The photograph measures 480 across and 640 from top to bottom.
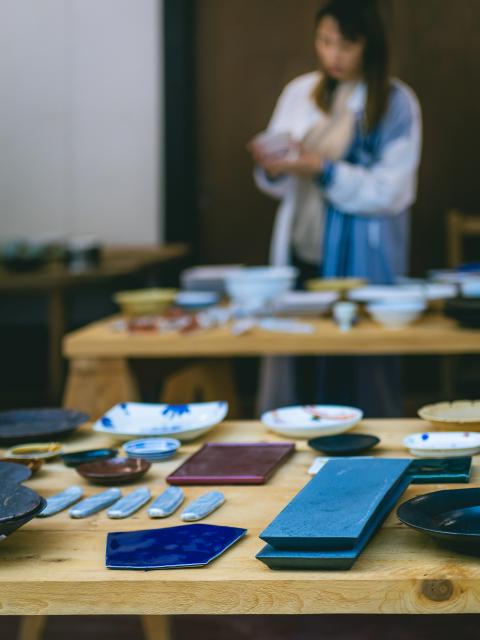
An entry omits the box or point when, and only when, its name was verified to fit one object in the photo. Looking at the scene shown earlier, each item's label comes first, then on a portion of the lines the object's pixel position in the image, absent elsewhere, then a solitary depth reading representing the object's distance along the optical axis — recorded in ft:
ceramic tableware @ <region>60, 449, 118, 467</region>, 8.35
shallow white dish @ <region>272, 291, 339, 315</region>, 13.25
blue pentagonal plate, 6.82
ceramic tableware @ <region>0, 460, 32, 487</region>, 7.58
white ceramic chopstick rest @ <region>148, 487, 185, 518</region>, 7.39
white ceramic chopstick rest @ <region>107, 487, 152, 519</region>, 7.43
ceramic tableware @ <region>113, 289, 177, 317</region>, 14.19
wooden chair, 22.75
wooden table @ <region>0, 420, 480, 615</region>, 6.60
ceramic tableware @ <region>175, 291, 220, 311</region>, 14.22
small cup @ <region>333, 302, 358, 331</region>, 12.43
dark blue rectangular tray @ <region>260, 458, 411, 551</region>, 6.76
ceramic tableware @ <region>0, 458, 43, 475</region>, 8.22
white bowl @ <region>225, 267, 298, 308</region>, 14.00
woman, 15.67
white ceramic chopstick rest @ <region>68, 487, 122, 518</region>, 7.47
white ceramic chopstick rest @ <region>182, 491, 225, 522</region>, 7.33
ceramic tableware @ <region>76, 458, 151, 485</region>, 7.93
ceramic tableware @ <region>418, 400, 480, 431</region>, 8.66
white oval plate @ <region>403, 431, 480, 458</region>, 8.16
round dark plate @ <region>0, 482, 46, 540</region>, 6.94
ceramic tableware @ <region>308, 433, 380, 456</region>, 8.32
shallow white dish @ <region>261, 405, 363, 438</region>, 8.75
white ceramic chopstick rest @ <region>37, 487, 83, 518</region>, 7.52
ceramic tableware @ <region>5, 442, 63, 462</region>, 8.48
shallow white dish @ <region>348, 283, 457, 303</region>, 12.81
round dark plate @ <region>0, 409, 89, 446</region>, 8.90
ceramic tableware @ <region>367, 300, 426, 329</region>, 12.35
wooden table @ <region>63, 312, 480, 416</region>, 11.97
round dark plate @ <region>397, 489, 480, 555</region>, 6.71
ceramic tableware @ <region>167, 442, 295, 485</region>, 7.93
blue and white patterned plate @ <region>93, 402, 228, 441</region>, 8.81
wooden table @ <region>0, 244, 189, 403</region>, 18.57
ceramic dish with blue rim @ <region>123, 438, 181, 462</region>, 8.39
